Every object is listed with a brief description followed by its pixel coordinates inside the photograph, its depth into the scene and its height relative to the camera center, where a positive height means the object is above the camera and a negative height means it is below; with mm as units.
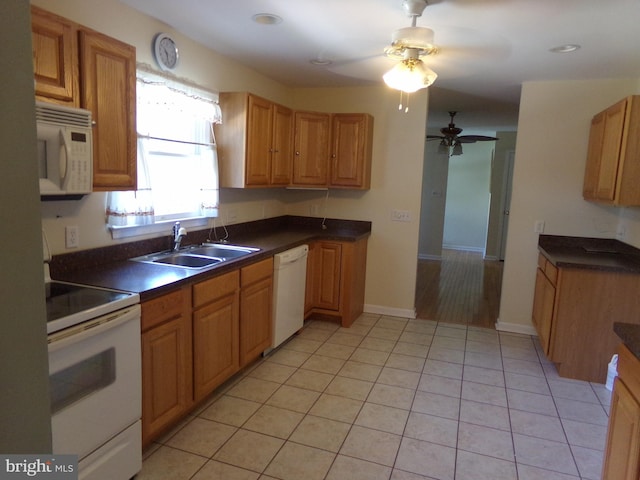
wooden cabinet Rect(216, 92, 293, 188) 3395 +412
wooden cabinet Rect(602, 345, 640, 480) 1469 -805
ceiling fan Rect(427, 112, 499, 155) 5719 +823
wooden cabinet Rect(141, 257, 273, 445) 2119 -887
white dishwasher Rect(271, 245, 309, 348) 3391 -839
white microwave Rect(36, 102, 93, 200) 1749 +141
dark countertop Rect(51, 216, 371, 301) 2117 -475
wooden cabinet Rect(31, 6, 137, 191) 1790 +460
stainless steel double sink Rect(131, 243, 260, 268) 2814 -476
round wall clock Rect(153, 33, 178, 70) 2756 +891
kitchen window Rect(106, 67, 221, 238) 2652 +181
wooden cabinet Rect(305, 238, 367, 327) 4180 -843
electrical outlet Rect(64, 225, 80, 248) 2277 -296
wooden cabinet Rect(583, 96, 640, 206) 3020 +376
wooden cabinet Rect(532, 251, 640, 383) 3105 -826
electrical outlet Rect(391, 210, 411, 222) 4493 -206
